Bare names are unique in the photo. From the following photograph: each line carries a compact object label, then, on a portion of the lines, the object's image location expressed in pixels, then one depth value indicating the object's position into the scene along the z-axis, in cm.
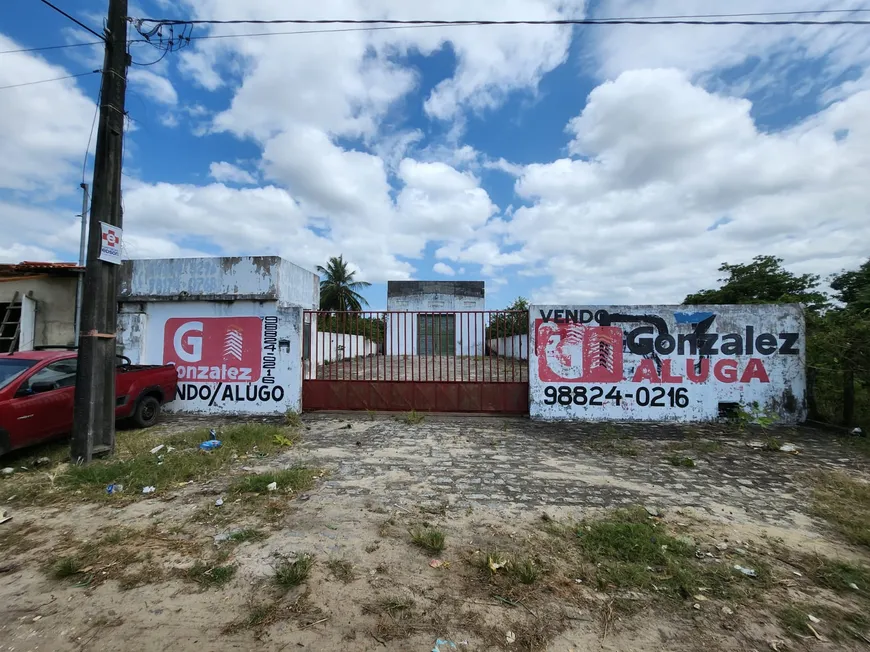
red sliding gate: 804
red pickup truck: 486
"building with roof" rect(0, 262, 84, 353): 941
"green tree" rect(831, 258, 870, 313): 1280
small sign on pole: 519
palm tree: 2988
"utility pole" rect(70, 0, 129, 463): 505
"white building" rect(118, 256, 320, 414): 826
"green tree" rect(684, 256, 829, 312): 2133
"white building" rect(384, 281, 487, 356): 2434
